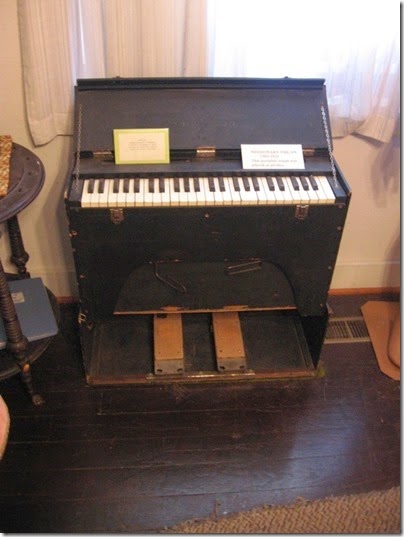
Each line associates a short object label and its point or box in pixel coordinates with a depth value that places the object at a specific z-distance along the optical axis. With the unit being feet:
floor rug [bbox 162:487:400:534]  4.74
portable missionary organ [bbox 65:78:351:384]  4.67
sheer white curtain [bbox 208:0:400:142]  5.04
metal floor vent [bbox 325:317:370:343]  6.64
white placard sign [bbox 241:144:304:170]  4.94
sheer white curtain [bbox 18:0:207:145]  4.89
